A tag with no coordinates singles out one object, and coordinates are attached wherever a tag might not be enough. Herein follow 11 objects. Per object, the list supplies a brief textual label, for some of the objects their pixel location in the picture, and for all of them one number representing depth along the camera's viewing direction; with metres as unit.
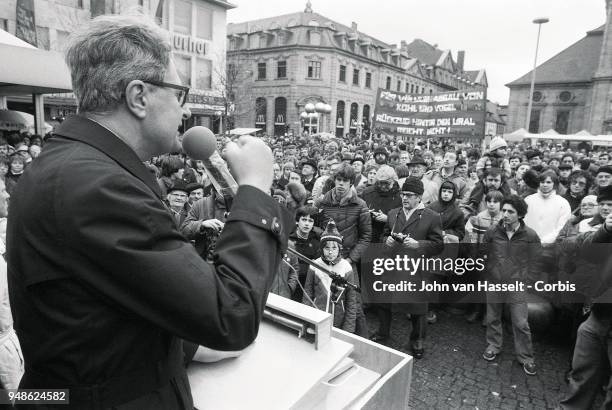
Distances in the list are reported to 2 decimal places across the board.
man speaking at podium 0.79
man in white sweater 5.34
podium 1.04
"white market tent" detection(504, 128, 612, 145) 26.92
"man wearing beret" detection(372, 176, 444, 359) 4.64
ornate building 43.38
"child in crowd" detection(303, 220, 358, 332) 4.32
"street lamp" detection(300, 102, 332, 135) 20.42
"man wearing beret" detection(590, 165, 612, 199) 5.29
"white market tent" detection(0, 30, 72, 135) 5.72
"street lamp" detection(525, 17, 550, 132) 19.38
